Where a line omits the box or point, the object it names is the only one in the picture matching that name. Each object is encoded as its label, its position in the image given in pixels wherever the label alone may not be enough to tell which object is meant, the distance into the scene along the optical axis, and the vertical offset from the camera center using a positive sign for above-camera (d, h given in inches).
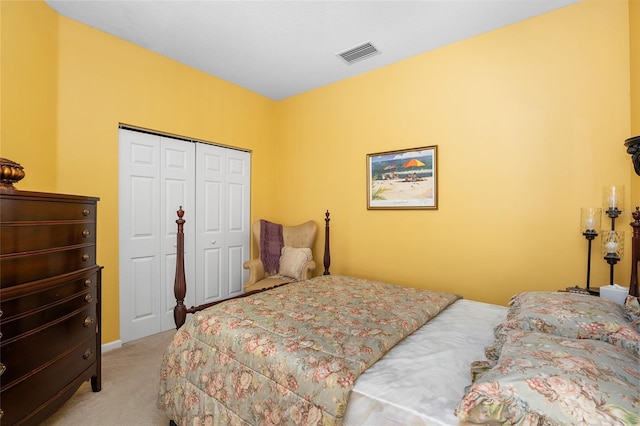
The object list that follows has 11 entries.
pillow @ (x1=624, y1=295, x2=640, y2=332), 51.8 -18.4
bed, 33.9 -23.5
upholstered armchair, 137.9 -20.3
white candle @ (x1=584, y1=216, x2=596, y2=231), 87.4 -2.7
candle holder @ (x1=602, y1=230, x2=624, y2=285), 82.7 -9.5
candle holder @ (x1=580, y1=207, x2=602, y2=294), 87.2 -3.3
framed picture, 120.5 +14.1
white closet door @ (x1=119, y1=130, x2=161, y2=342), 116.3 -9.1
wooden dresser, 55.9 -18.6
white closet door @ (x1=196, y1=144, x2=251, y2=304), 142.0 -4.2
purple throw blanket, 148.5 -16.4
